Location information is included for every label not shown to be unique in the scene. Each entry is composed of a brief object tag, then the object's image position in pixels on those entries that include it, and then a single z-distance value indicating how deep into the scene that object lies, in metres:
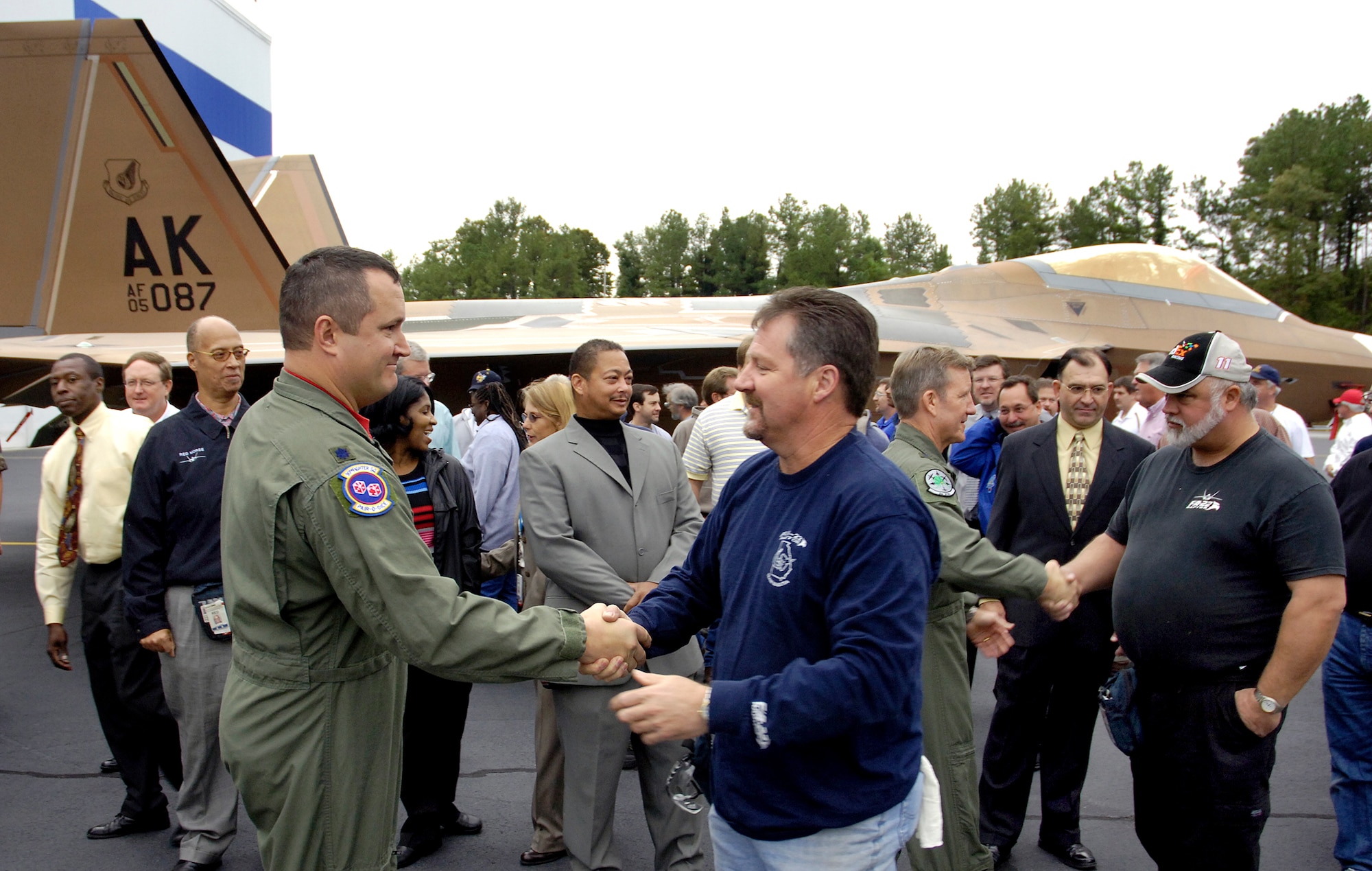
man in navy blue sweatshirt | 1.65
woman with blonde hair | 3.84
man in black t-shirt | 2.53
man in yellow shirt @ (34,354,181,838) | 4.11
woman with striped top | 3.88
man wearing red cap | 8.02
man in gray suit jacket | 3.29
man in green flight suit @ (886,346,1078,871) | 2.70
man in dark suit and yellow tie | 3.82
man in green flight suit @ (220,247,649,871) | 1.99
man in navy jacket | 3.59
